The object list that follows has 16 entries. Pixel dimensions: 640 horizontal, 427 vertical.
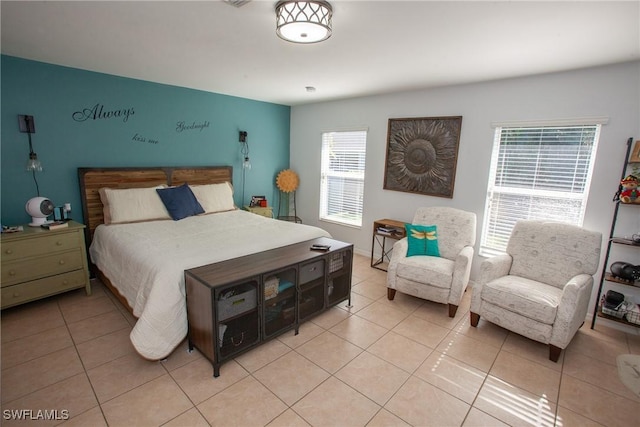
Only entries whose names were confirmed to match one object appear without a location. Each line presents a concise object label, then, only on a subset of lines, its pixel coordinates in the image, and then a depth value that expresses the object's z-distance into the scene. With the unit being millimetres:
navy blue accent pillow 3619
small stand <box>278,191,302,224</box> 5283
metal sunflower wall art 3639
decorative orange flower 5219
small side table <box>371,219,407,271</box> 3949
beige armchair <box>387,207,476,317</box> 2920
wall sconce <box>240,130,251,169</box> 4742
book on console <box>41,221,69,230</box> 2842
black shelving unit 2566
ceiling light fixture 1716
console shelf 2059
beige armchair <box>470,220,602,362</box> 2338
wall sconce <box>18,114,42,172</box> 2922
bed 2146
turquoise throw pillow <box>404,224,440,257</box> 3338
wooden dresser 2631
